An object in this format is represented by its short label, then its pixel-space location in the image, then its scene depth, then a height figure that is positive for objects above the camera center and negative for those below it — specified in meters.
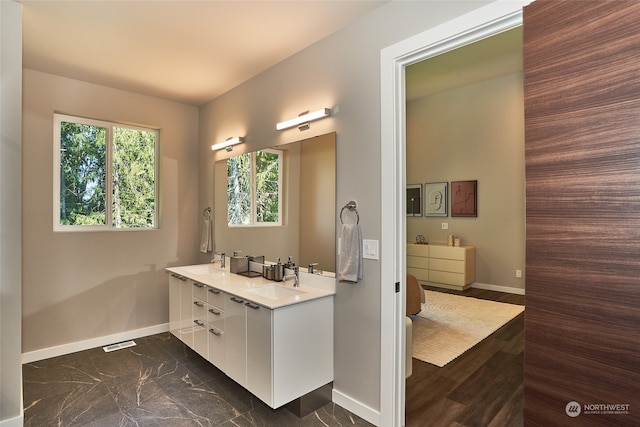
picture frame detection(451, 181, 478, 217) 5.63 +0.29
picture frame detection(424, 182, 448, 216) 6.01 +0.31
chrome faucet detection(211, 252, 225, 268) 3.51 -0.46
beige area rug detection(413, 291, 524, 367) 3.16 -1.25
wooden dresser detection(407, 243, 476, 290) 5.45 -0.84
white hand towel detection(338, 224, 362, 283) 2.17 -0.25
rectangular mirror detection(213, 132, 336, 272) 2.46 +0.03
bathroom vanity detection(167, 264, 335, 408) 2.05 -0.78
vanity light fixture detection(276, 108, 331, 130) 2.42 +0.76
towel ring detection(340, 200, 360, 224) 2.24 +0.06
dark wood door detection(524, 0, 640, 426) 1.11 +0.01
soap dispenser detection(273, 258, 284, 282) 2.75 -0.47
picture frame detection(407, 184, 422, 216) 6.35 +0.30
